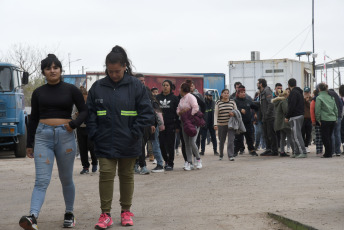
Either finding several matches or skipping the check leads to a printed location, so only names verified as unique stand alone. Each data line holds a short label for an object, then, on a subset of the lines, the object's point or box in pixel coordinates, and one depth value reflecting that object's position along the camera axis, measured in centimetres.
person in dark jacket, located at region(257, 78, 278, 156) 1695
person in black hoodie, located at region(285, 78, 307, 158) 1575
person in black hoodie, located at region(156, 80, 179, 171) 1302
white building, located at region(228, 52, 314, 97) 3509
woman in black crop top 667
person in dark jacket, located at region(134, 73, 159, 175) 1196
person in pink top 1302
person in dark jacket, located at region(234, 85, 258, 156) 1731
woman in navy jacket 670
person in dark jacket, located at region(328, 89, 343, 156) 1627
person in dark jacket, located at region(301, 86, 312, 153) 1780
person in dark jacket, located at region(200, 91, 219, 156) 1820
